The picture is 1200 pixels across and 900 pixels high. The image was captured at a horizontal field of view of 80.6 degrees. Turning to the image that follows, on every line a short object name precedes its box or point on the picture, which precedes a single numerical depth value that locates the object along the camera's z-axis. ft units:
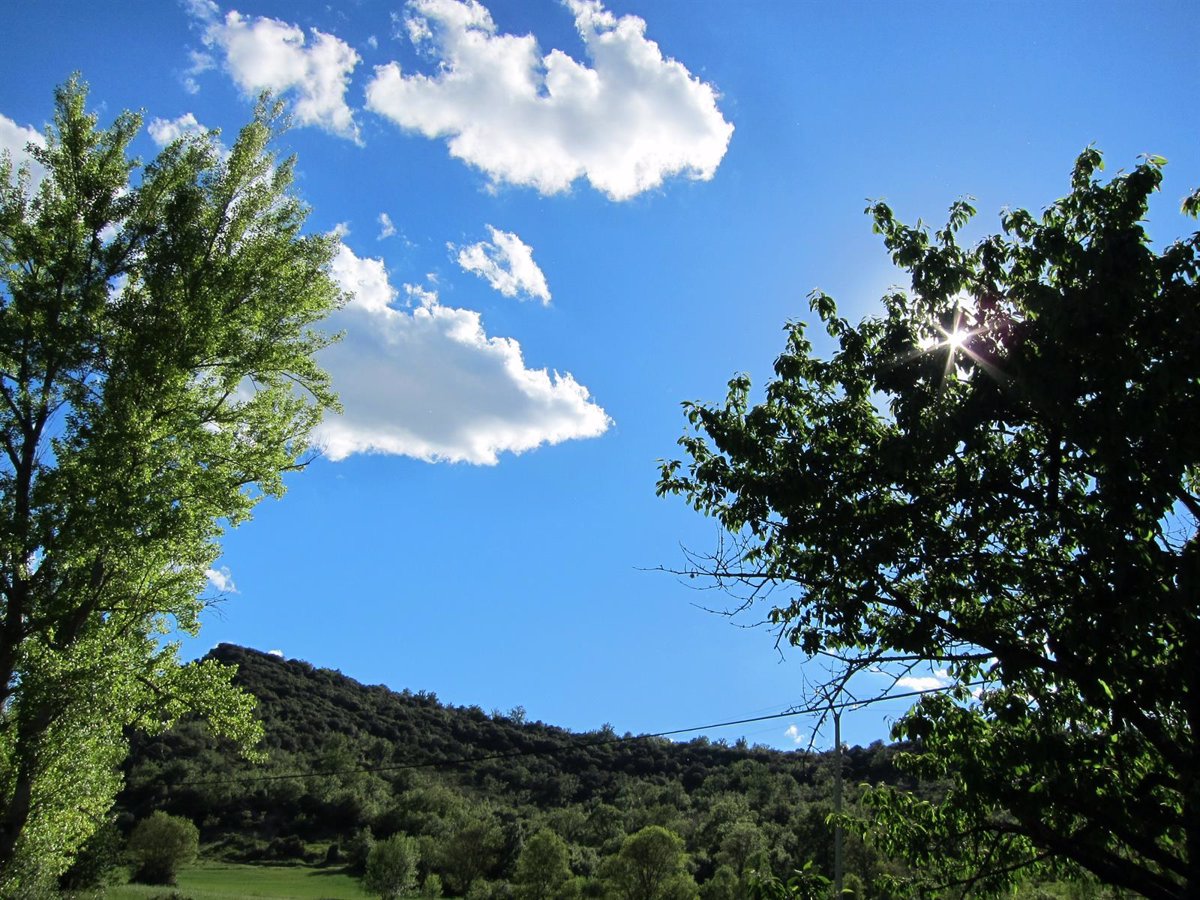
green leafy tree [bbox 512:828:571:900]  169.48
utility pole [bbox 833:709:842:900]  69.80
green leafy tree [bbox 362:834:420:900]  184.03
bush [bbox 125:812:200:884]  177.27
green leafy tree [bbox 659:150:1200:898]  14.85
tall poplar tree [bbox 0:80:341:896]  32.76
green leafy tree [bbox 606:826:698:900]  154.61
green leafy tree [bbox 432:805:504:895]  207.72
